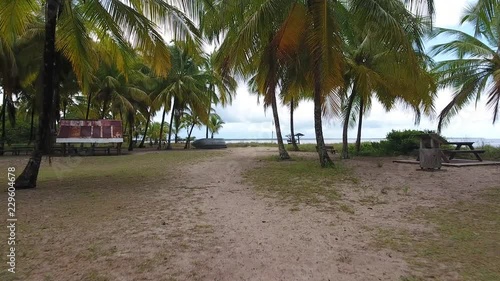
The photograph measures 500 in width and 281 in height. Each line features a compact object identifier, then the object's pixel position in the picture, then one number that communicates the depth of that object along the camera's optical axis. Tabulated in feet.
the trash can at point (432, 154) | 34.68
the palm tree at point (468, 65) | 45.52
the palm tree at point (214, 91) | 89.81
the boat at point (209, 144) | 92.85
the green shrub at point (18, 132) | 97.76
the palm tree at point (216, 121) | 134.09
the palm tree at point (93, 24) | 24.39
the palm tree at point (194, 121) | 92.06
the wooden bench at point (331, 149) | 62.13
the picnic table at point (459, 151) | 40.37
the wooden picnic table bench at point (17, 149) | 62.69
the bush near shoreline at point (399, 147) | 53.32
